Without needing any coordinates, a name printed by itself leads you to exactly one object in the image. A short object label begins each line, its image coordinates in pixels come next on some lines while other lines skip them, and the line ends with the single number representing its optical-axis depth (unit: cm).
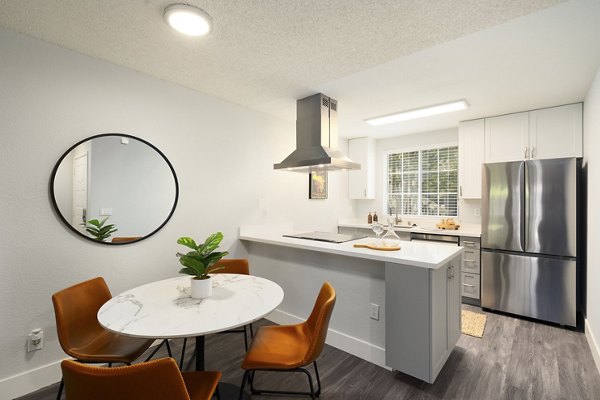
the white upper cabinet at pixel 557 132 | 324
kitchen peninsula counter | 198
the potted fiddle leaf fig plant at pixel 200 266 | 172
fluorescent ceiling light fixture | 328
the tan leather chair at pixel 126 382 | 95
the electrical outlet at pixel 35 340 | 202
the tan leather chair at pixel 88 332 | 162
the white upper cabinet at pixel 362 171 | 510
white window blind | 464
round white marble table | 135
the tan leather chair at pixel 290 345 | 155
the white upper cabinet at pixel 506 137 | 357
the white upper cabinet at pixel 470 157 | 391
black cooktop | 293
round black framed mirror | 221
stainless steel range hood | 299
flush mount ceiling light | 171
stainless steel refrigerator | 302
